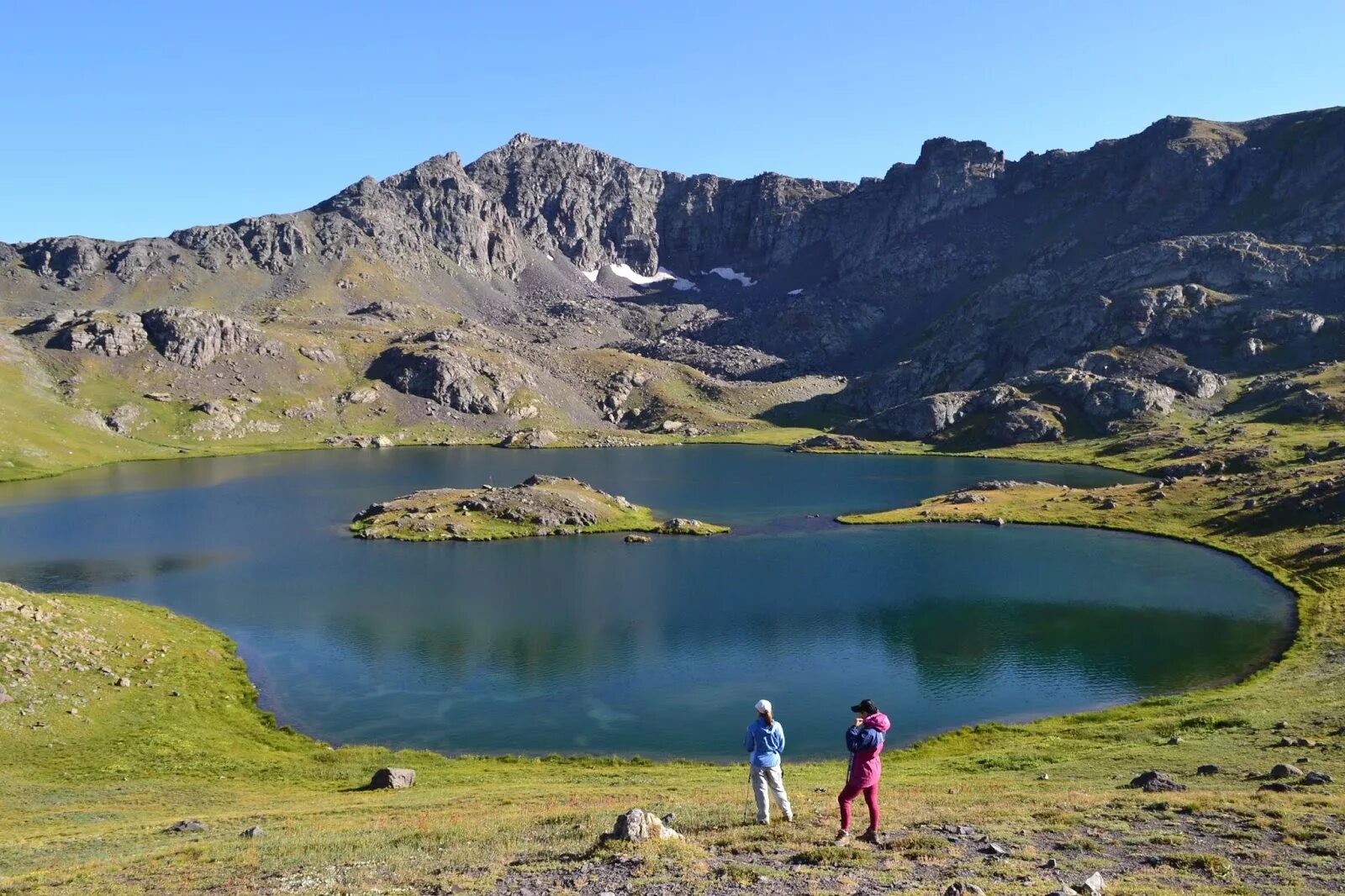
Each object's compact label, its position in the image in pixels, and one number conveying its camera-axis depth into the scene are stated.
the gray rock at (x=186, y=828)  29.41
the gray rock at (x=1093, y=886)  17.86
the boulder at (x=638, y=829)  22.52
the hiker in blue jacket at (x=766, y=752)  23.92
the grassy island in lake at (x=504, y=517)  120.50
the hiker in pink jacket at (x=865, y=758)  22.38
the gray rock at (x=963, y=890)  17.81
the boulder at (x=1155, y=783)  29.78
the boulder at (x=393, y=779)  39.94
